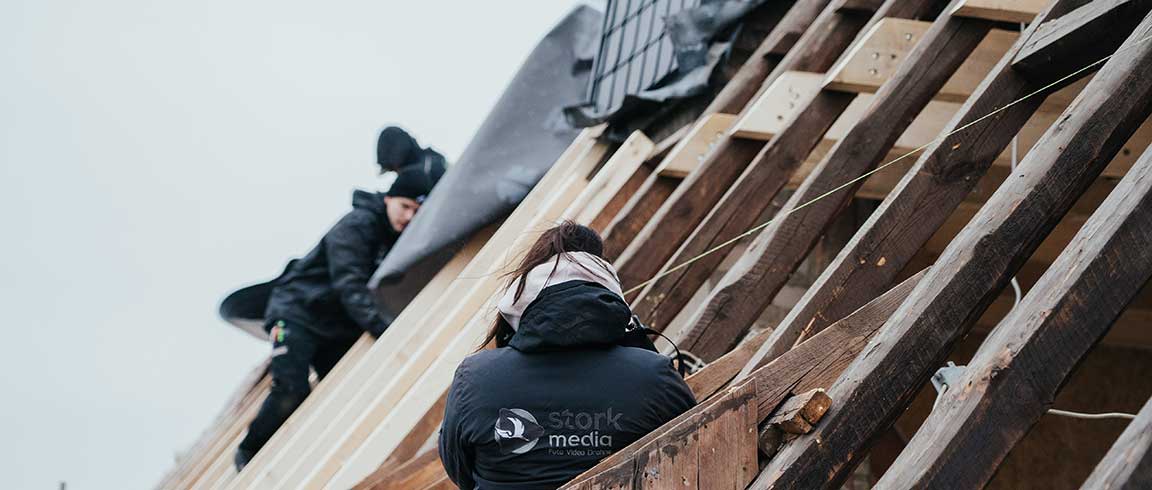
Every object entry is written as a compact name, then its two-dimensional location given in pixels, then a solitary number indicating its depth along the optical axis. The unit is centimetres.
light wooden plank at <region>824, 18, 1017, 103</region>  422
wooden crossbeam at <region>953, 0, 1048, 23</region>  376
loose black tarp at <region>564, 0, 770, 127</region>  561
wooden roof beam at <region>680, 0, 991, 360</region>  367
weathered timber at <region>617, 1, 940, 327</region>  418
